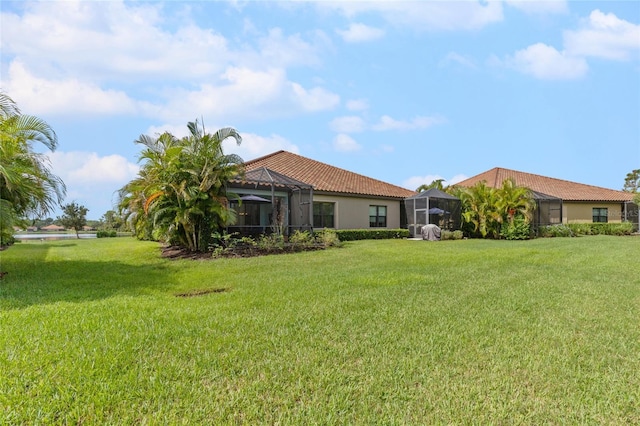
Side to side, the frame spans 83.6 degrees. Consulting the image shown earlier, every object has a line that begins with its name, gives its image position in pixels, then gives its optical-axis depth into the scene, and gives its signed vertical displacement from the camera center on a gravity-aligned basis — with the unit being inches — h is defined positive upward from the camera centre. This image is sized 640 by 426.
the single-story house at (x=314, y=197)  709.3 +58.4
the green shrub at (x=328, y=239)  639.8 -31.0
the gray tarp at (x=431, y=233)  847.1 -27.0
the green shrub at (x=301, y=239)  607.7 -29.4
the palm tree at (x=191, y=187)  526.0 +53.7
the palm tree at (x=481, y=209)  913.5 +32.9
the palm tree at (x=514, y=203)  890.1 +45.9
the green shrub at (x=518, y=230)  871.7 -20.9
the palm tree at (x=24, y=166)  332.2 +56.1
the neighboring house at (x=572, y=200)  1139.9 +73.1
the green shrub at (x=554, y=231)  999.6 -27.6
